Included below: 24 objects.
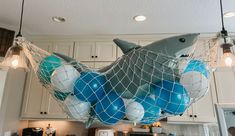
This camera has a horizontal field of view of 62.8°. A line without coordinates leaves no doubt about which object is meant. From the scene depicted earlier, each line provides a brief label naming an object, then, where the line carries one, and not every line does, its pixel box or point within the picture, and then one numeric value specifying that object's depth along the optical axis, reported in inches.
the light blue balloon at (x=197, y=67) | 38.1
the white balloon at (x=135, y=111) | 37.5
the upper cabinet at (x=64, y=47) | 110.3
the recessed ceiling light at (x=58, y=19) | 90.3
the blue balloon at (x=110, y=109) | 38.0
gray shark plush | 36.5
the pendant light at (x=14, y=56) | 54.2
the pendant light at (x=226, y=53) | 51.4
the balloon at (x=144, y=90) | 37.7
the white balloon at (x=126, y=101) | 39.3
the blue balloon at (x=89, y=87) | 38.7
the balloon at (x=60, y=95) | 42.0
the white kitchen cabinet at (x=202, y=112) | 92.7
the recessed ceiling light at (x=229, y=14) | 83.6
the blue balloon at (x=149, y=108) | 39.0
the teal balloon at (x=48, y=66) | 41.1
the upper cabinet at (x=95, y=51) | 106.9
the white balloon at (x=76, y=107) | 39.5
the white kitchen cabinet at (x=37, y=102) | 101.4
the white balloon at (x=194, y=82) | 36.9
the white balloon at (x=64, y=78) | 38.4
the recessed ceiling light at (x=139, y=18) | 87.5
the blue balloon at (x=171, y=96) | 37.0
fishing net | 37.1
